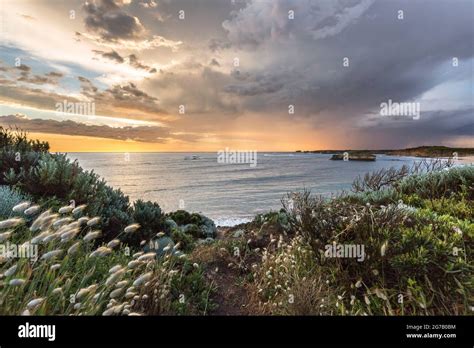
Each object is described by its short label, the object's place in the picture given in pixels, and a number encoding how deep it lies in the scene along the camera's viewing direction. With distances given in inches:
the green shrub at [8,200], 180.4
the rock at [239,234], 275.0
